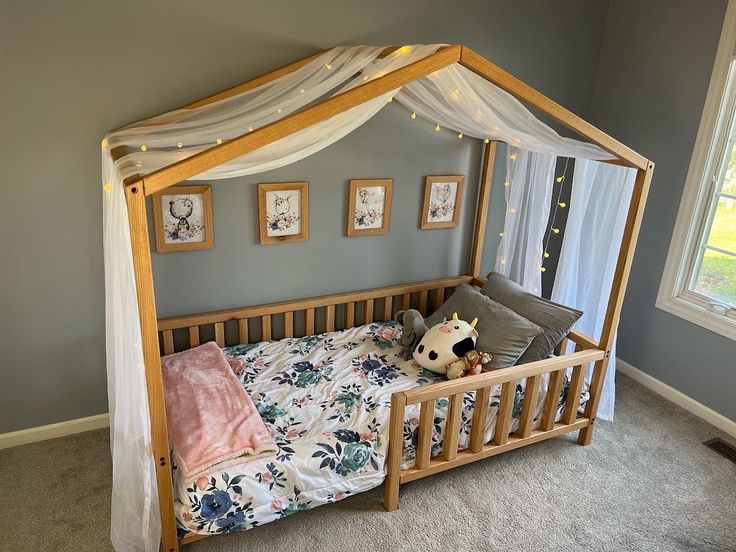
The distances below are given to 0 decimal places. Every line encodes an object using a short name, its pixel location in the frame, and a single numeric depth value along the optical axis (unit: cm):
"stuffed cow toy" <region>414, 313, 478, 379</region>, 280
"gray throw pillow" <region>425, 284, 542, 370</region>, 279
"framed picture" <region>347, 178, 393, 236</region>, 313
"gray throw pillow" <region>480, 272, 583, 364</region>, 283
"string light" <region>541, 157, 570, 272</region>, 364
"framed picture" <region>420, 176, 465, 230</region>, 333
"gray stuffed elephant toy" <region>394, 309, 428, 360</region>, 304
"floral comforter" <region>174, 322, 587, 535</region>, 212
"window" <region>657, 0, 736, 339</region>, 297
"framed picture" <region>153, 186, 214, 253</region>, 271
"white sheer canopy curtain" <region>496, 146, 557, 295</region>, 310
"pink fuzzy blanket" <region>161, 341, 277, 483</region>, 214
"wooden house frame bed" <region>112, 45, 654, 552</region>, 168
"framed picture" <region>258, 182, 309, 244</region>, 292
